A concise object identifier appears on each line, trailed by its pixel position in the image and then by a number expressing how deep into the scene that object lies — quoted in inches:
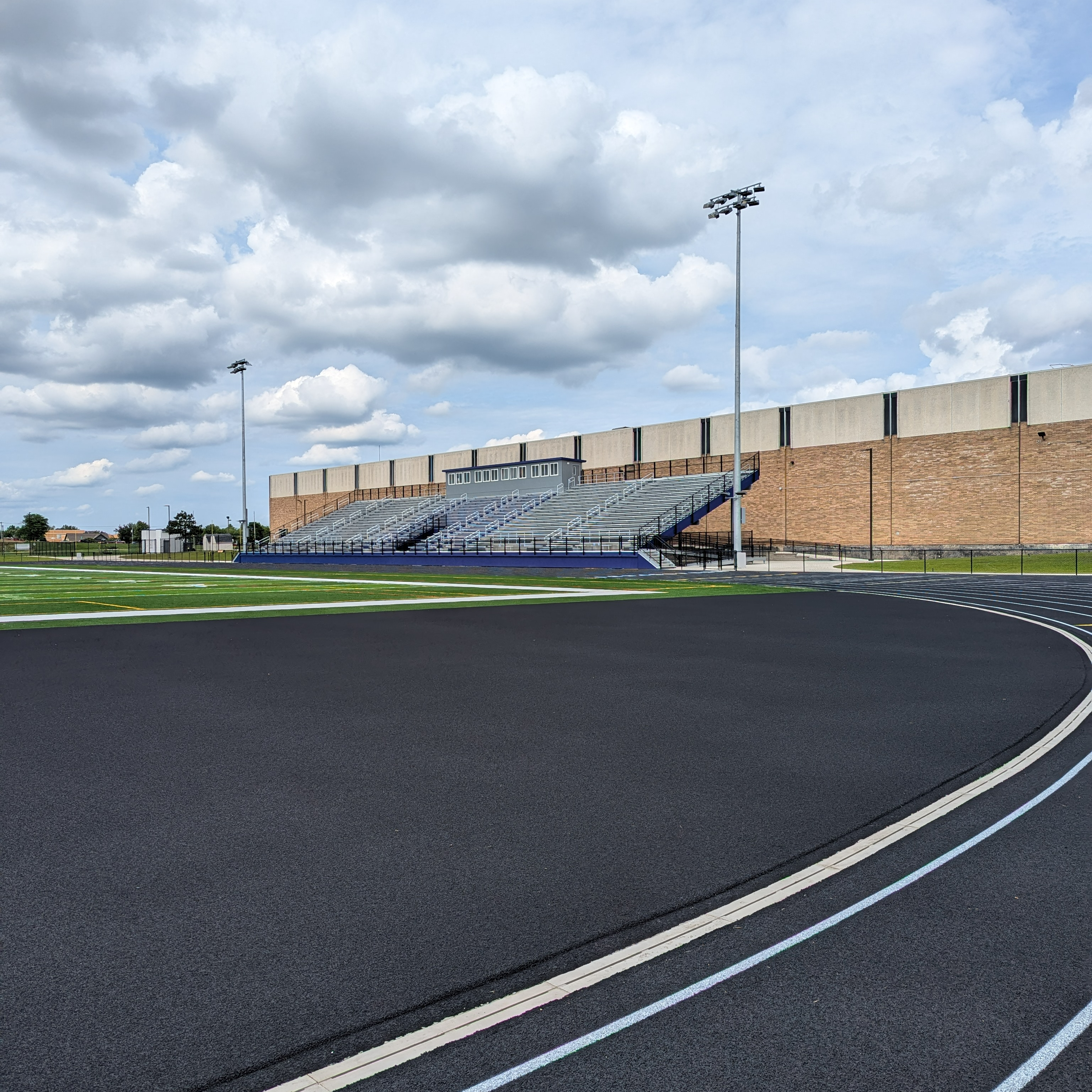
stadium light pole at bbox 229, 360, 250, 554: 2464.3
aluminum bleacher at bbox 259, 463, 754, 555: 1911.9
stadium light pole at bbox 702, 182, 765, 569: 1505.9
